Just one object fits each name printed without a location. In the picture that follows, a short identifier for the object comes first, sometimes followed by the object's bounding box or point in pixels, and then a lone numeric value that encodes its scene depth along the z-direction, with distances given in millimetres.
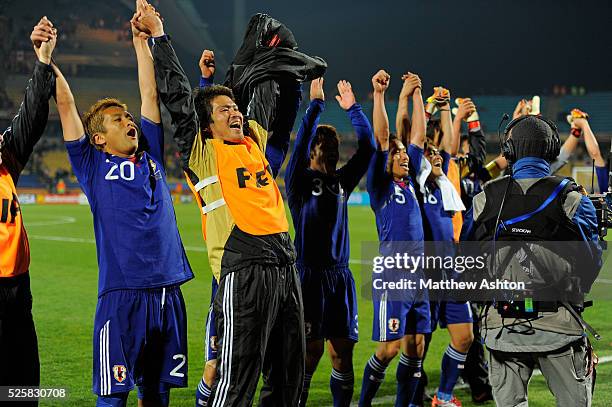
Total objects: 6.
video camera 8148
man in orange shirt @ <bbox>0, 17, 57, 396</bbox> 8617
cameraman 7566
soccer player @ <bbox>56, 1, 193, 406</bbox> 8391
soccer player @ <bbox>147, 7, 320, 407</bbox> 7762
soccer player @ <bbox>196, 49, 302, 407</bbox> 9727
